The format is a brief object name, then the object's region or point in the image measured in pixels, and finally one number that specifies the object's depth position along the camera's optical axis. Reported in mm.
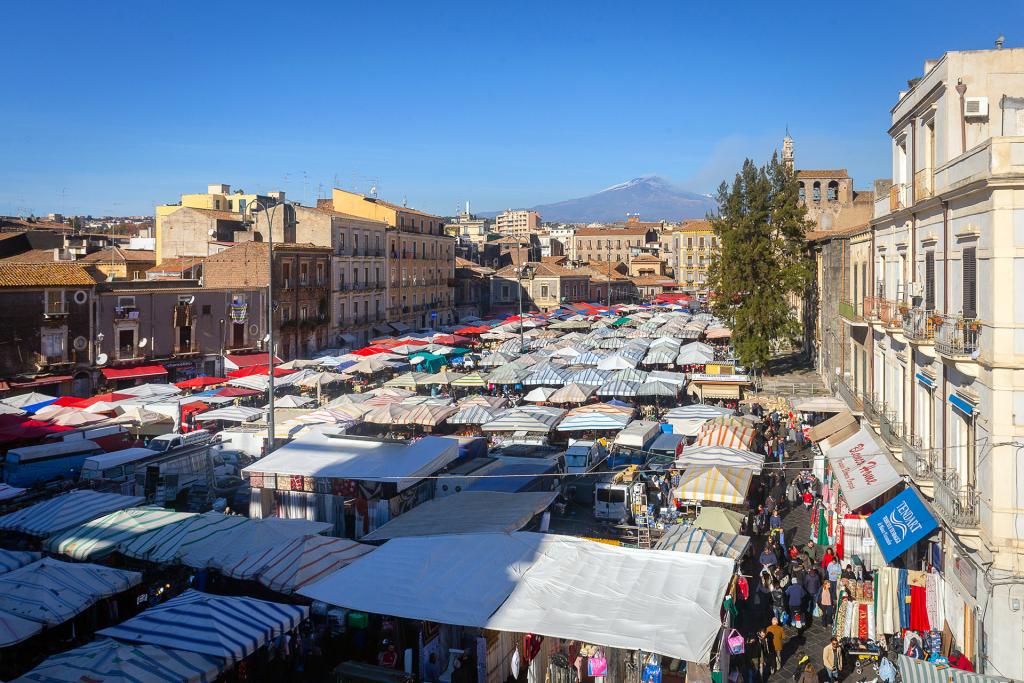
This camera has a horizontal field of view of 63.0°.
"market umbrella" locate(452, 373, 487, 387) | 33219
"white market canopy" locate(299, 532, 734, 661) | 9914
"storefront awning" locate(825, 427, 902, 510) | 14938
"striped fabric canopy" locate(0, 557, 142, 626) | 11484
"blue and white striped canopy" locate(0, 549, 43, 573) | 13127
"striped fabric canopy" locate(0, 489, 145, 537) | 15000
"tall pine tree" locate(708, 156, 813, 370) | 36031
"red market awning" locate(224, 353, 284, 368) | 40428
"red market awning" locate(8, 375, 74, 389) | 31906
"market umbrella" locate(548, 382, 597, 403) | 29234
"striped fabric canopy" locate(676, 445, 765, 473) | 19328
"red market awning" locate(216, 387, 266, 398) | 31006
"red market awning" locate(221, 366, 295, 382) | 33688
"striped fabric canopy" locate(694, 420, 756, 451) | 21438
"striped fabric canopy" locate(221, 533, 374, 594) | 12367
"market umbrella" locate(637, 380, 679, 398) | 29656
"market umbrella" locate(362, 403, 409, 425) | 25095
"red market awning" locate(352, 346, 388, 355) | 40988
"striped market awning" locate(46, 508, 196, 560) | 13859
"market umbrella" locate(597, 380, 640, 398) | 30047
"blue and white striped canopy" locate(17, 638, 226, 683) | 9484
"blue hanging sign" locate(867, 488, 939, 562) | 12859
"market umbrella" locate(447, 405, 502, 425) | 25812
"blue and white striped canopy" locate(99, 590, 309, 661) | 10508
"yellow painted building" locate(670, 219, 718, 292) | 104375
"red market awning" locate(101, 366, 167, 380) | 35562
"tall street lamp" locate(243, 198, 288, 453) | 20672
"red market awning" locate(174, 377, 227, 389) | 32625
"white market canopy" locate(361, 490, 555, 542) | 13820
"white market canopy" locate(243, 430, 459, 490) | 16984
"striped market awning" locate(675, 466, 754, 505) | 17328
